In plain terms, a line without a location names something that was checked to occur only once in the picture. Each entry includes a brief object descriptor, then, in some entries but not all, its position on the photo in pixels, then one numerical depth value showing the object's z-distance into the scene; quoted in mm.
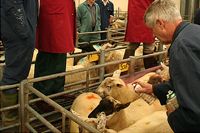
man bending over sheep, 1386
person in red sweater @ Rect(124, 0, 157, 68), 3705
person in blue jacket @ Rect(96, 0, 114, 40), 6598
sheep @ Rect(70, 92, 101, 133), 2584
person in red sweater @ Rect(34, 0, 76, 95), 2791
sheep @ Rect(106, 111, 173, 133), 2217
